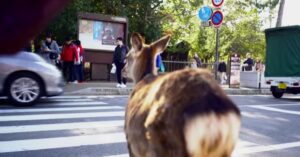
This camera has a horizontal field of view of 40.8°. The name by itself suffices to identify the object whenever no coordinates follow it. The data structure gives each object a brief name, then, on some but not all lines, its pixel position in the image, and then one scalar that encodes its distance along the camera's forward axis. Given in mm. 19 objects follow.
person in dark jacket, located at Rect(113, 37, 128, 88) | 15016
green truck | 16547
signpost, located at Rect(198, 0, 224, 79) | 17812
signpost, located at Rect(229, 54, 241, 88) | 19750
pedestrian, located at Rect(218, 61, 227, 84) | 22034
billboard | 17438
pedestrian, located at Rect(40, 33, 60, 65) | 15491
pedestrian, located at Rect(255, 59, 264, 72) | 25325
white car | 9516
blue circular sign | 18094
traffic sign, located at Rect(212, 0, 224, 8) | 18094
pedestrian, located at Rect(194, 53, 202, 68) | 21303
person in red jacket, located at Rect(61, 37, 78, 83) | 15610
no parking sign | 17781
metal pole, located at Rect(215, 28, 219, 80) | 18431
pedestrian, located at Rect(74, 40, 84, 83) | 15672
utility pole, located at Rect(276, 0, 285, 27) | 27828
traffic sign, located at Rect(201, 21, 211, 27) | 18530
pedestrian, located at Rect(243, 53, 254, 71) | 25288
